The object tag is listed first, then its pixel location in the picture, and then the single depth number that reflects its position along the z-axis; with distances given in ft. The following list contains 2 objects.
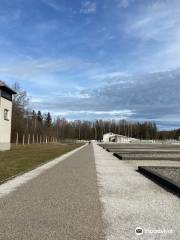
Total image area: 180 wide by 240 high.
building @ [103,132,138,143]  232.90
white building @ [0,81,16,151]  59.14
